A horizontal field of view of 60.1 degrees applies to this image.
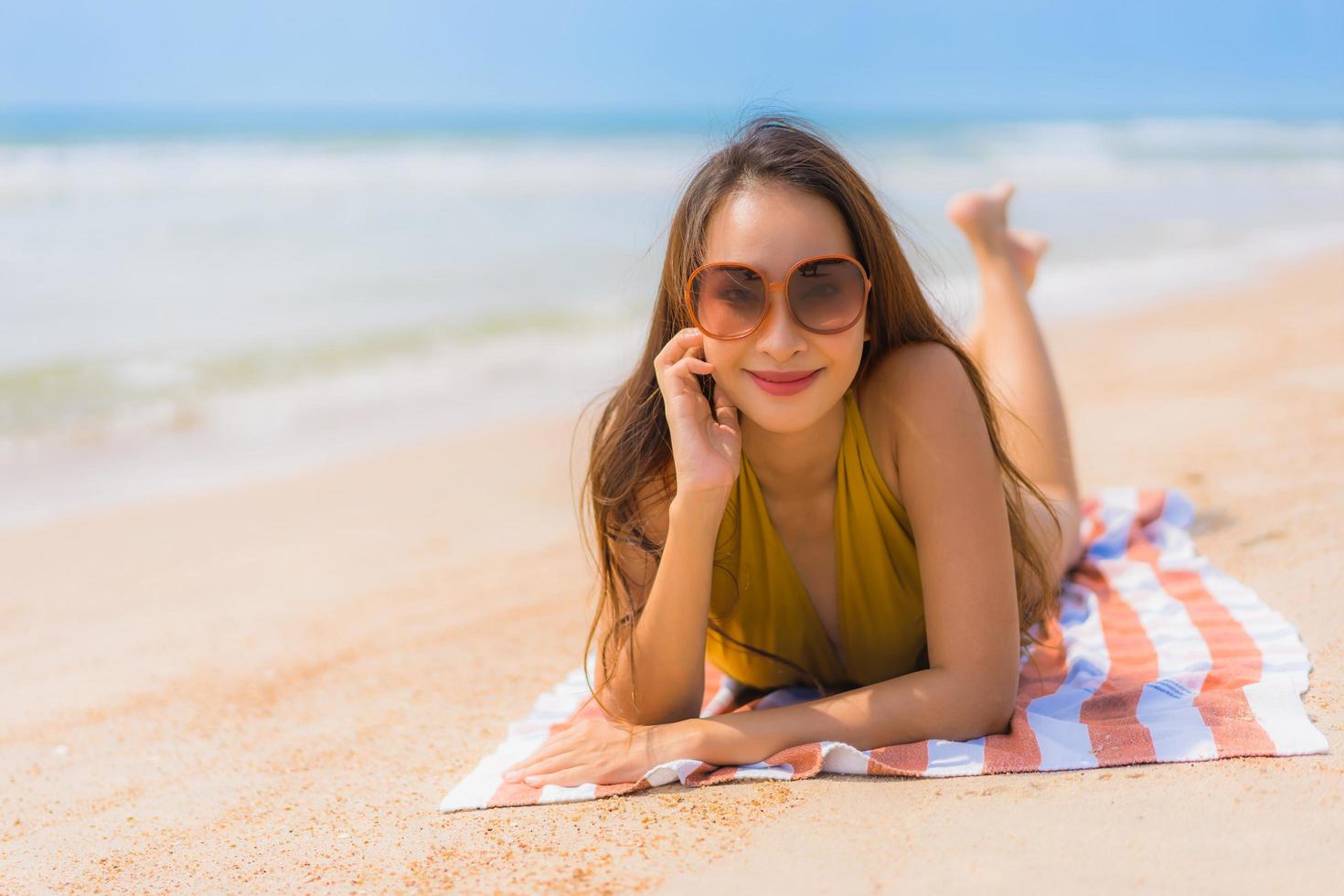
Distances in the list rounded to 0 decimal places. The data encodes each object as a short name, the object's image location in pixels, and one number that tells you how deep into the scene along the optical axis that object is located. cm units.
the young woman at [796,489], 250
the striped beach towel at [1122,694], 244
